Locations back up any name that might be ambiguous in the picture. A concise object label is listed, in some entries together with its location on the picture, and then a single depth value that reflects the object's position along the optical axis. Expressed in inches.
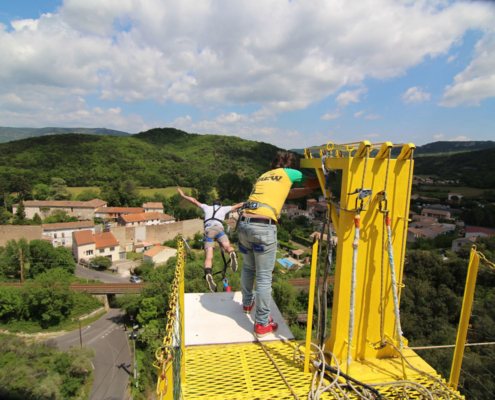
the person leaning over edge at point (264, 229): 111.3
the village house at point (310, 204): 2146.9
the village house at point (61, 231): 1275.8
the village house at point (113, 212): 1689.2
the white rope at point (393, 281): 89.7
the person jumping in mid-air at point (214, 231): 160.2
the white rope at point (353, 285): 87.7
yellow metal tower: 91.7
